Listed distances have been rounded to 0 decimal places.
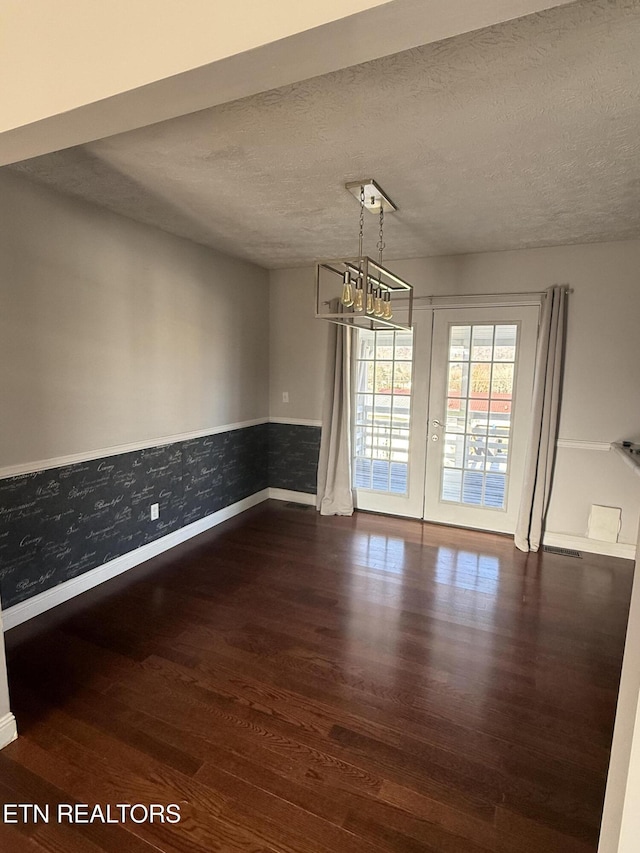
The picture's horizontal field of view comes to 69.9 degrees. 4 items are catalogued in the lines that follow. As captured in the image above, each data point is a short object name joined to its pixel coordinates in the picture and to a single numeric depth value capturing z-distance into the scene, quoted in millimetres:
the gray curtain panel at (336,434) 4512
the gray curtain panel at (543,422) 3719
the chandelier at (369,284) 2371
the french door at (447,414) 4023
